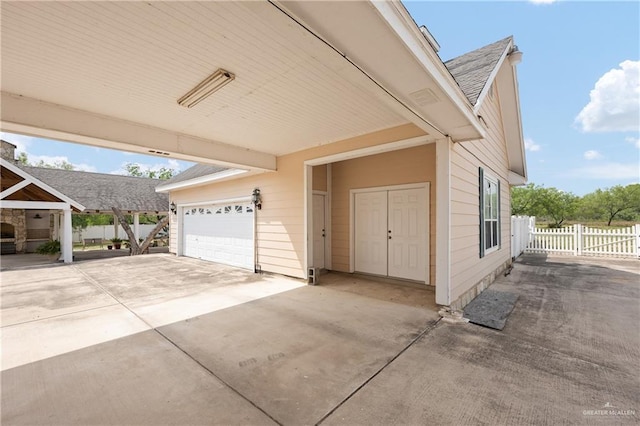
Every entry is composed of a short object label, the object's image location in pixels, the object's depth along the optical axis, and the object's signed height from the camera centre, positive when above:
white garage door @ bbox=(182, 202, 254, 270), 7.67 -0.63
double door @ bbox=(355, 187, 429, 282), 5.66 -0.46
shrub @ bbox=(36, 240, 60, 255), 11.14 -1.40
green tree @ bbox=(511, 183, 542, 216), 25.34 +1.05
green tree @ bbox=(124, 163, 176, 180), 32.44 +5.45
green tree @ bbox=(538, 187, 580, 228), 25.12 +0.64
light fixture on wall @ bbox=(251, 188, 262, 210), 7.05 +0.40
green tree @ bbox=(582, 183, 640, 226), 29.84 +0.92
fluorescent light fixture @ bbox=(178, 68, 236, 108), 2.97 +1.55
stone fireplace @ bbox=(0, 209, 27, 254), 12.70 -0.74
